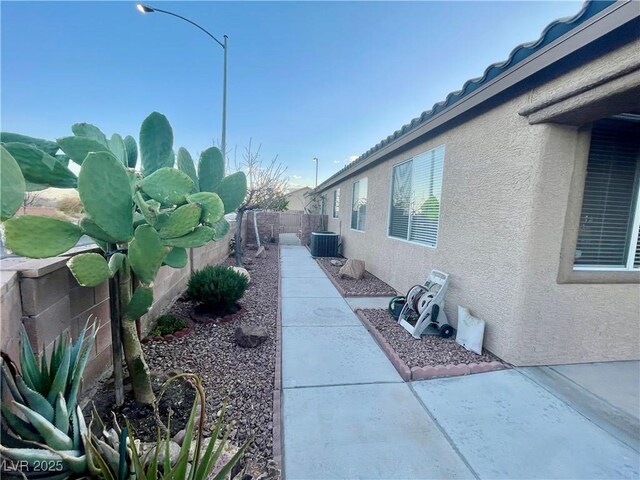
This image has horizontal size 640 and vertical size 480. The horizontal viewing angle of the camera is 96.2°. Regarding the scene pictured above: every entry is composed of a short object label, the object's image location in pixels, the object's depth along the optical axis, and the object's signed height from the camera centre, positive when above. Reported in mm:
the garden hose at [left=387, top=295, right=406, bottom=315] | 4672 -1411
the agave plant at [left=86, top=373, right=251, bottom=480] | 1190 -1190
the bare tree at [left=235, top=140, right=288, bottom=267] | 11883 +1608
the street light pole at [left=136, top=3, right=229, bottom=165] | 6022 +4005
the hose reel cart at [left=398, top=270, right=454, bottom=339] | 3877 -1294
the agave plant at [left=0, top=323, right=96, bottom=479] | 1271 -1060
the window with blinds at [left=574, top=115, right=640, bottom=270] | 3209 +299
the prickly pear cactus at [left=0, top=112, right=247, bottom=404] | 1654 -64
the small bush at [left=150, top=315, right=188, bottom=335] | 3605 -1578
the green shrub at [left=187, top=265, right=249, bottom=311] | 4309 -1255
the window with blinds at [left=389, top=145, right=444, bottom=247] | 4777 +347
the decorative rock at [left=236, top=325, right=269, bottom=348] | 3523 -1590
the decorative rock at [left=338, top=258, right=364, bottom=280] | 7105 -1416
